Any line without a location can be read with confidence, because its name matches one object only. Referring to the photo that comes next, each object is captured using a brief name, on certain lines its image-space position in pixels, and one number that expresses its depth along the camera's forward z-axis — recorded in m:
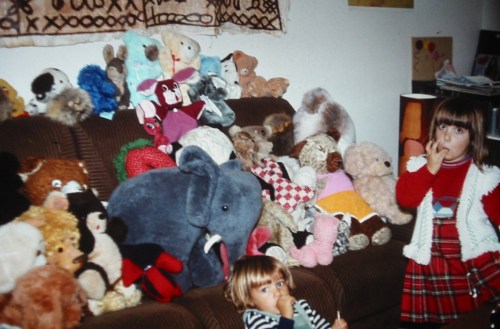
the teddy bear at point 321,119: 2.37
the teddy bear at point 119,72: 2.02
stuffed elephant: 1.57
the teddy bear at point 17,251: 1.33
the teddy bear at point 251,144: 2.01
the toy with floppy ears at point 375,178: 2.10
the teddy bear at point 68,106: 1.80
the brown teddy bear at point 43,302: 1.27
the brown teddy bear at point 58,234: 1.43
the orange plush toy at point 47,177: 1.54
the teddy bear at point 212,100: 2.07
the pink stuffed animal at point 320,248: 1.80
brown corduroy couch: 1.46
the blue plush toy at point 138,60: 2.07
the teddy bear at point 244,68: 2.40
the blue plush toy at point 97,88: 1.94
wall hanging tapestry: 1.86
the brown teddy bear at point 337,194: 1.98
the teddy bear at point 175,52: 2.16
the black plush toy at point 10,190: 1.41
